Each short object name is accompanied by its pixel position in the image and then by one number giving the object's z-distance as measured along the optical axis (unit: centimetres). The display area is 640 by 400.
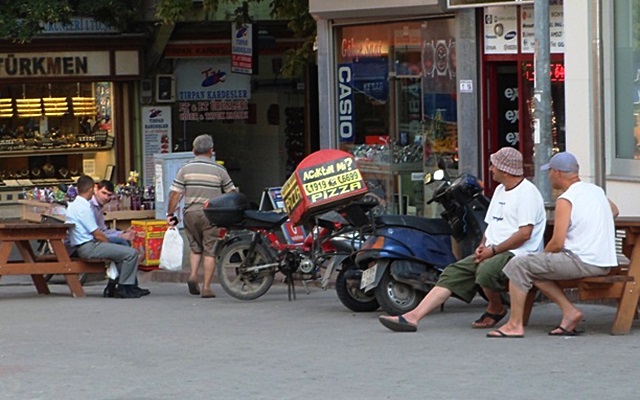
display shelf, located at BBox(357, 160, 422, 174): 1673
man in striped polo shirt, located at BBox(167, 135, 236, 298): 1362
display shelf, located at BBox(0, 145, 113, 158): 2172
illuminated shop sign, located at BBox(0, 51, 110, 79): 2130
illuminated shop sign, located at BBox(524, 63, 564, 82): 1471
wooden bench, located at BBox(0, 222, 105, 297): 1341
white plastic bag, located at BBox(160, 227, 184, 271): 1430
